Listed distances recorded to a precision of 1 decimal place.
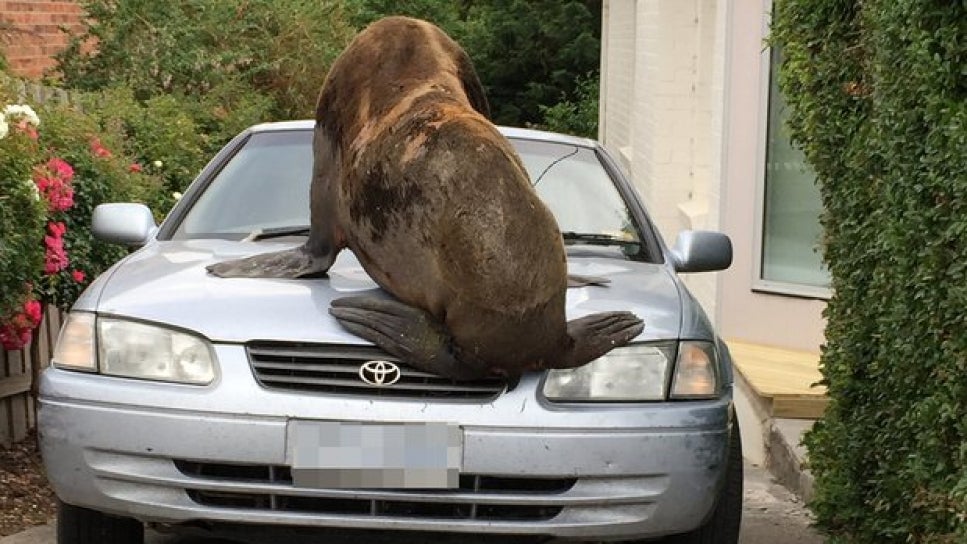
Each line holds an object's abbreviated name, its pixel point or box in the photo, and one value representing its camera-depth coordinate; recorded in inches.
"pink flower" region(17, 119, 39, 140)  258.6
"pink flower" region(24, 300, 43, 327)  266.7
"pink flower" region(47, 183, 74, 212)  272.5
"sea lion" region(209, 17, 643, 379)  183.8
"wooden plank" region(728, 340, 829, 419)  315.9
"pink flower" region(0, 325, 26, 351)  266.1
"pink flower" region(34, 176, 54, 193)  267.7
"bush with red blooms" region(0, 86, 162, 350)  251.0
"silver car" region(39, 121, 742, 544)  179.8
